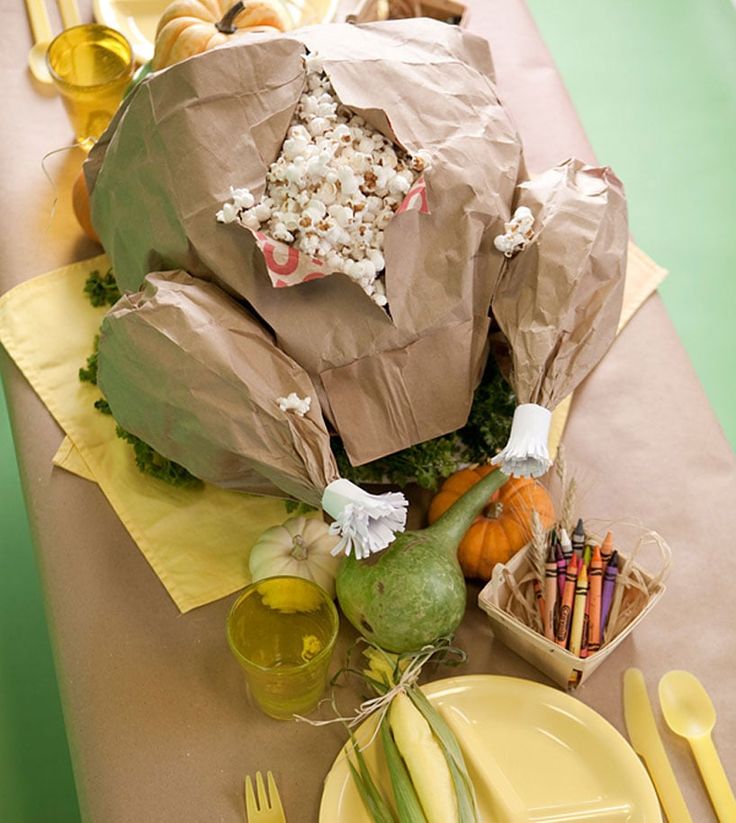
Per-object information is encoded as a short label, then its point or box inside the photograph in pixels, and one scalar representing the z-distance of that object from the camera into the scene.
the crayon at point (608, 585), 1.10
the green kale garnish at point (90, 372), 1.35
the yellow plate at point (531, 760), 1.02
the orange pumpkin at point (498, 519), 1.17
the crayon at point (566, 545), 1.11
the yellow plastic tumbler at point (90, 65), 1.52
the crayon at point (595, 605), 1.08
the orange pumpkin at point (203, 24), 1.42
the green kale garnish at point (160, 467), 1.25
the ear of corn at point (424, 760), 0.98
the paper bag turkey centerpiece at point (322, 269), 1.09
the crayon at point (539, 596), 1.10
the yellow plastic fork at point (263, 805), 1.04
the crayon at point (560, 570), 1.10
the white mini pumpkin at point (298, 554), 1.17
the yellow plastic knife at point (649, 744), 1.04
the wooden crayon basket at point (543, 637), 1.05
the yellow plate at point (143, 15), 1.67
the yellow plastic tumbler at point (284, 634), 1.06
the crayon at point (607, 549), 1.11
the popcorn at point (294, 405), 1.08
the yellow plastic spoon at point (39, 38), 1.67
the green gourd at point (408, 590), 1.07
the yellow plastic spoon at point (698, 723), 1.05
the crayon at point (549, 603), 1.08
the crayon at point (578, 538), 1.12
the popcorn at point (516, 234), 1.17
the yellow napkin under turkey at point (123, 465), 1.22
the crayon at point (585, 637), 1.08
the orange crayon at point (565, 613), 1.08
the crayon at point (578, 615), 1.08
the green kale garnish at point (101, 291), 1.42
